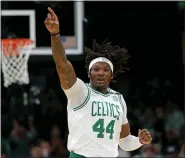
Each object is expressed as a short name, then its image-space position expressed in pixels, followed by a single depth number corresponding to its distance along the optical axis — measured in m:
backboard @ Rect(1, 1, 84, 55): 15.87
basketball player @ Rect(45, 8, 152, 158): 8.85
